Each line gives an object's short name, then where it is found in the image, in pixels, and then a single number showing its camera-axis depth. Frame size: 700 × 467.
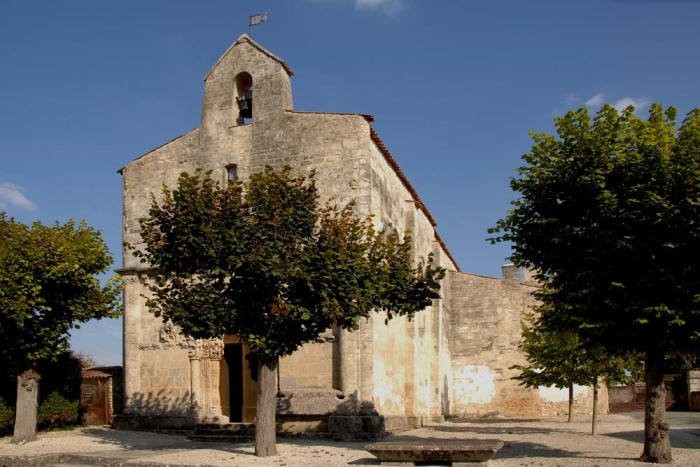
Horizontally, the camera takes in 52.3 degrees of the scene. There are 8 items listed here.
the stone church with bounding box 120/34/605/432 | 20.20
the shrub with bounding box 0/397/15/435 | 21.22
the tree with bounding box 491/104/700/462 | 12.80
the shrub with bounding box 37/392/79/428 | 22.44
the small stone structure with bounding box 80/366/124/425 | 24.84
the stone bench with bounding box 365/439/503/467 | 11.57
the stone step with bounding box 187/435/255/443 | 19.81
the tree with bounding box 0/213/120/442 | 18.34
